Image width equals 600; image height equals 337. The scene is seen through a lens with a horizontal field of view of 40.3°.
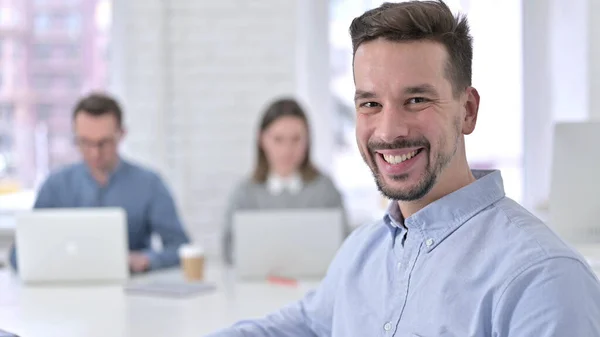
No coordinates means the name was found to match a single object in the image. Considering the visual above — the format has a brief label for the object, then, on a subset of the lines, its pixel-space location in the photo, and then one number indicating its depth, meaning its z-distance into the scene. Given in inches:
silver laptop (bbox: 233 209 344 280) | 101.9
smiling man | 46.3
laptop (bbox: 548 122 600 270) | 89.8
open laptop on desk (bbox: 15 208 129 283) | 100.7
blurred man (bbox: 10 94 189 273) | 130.8
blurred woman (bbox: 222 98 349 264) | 139.2
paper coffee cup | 105.0
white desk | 80.4
